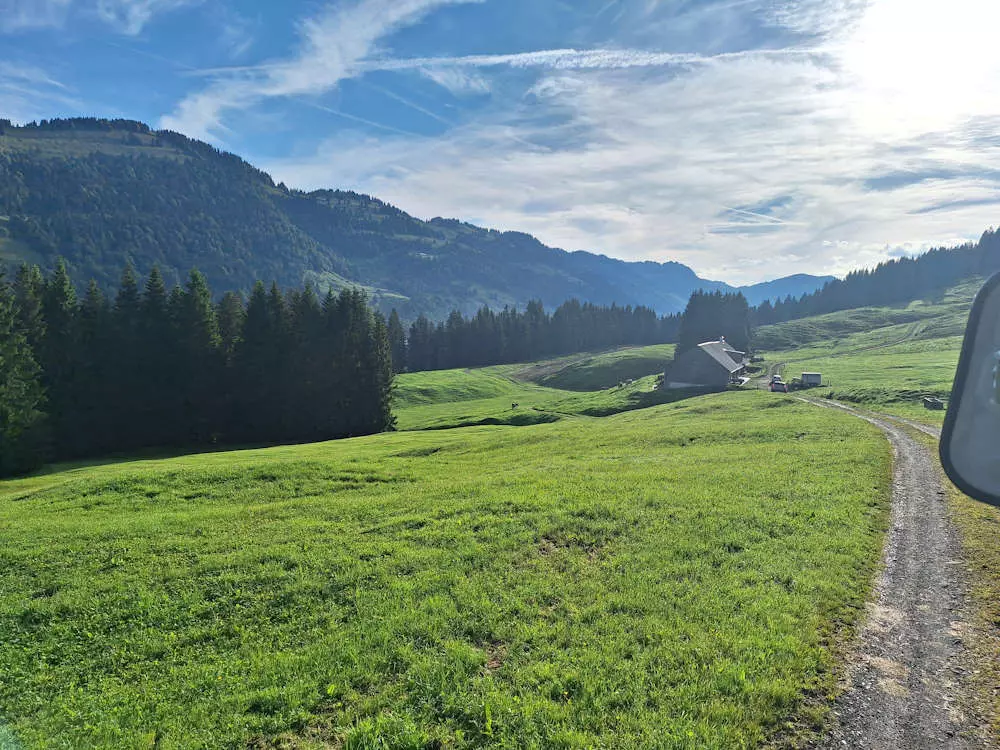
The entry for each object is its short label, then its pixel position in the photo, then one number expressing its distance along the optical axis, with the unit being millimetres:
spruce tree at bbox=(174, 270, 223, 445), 59688
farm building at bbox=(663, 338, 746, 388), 87812
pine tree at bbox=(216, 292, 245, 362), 65788
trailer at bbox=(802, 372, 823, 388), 74688
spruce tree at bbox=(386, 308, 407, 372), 157888
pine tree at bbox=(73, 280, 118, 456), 54906
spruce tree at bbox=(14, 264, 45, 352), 52031
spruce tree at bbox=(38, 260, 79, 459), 53219
